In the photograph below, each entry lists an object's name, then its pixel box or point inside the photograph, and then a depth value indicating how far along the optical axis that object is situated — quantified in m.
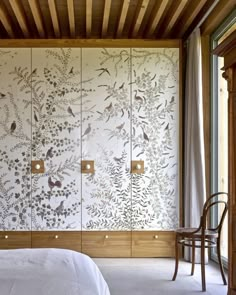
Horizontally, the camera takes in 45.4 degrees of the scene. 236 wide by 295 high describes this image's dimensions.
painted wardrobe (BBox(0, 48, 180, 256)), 3.47
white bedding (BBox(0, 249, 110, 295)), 1.25
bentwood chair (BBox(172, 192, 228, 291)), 2.64
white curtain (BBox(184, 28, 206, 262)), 3.29
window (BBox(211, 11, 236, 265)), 3.28
